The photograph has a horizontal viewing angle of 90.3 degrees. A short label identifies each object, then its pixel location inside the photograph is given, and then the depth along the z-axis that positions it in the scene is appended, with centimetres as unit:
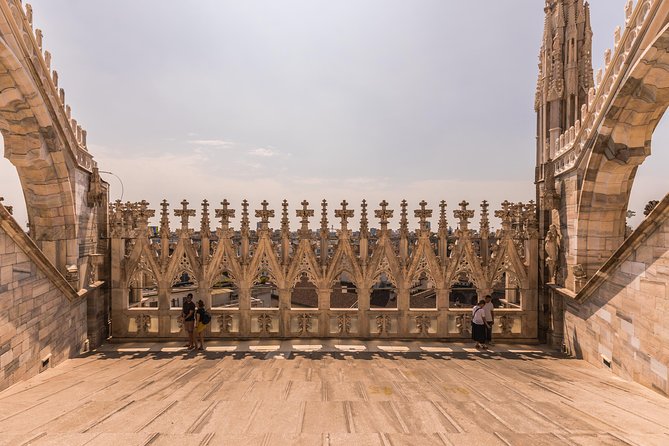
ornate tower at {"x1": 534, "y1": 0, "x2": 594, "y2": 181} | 1117
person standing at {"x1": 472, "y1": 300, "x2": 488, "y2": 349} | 1041
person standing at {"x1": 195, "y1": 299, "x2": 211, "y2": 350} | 1016
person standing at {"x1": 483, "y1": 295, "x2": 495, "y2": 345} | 1050
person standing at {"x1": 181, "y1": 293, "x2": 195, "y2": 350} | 1034
